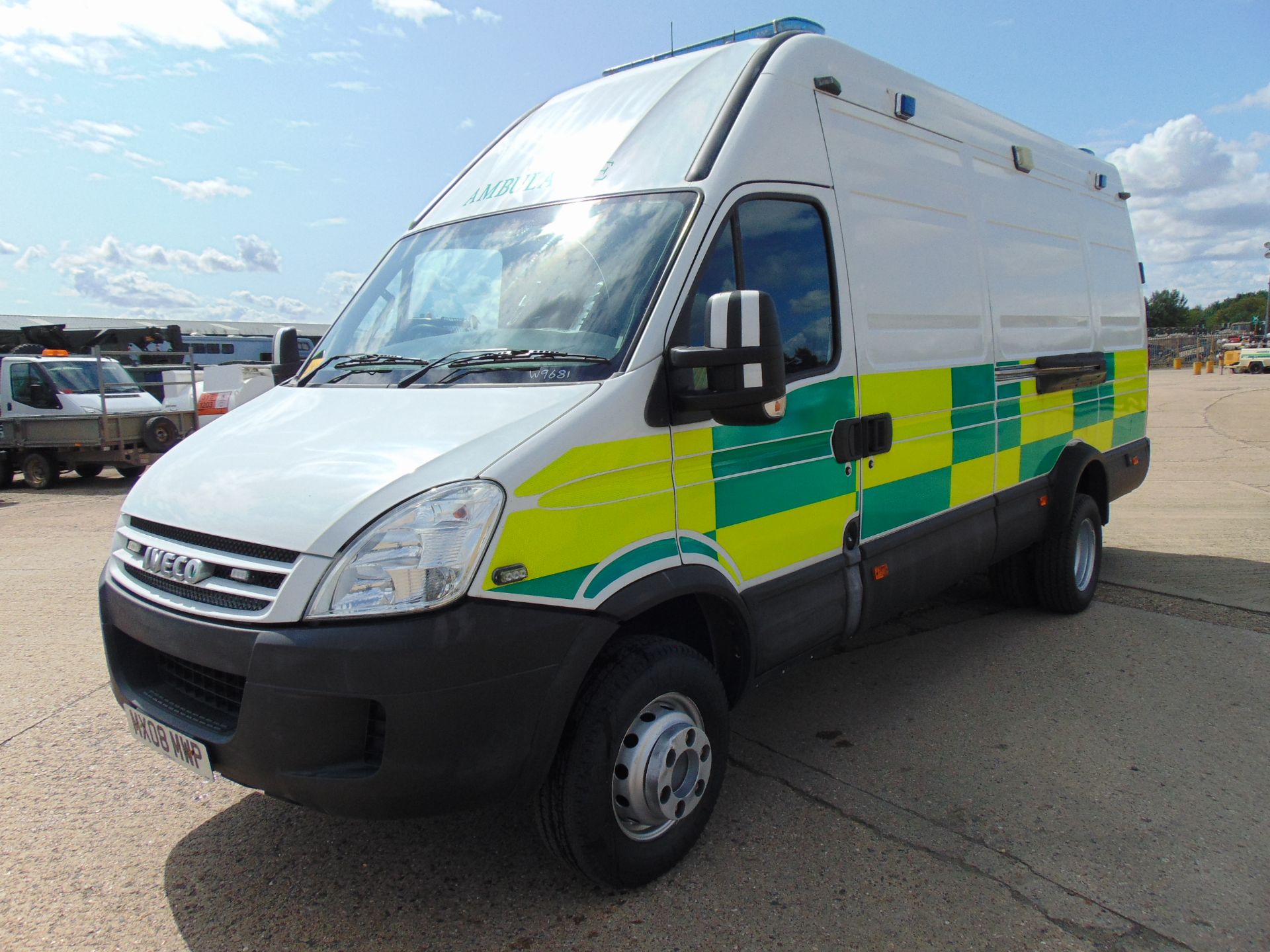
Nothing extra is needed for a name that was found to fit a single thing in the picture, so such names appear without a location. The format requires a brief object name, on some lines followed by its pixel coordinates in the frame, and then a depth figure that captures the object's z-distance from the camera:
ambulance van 2.29
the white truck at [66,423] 12.96
